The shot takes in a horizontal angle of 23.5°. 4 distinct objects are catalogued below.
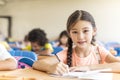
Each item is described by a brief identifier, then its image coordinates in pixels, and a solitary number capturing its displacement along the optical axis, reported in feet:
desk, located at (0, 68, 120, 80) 5.35
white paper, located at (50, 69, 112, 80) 5.20
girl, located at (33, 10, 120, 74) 5.96
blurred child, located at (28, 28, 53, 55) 15.08
